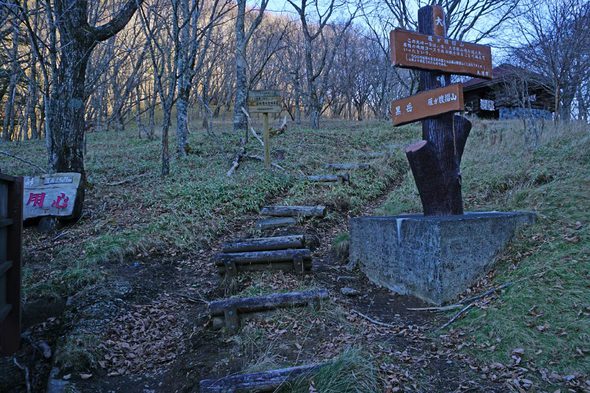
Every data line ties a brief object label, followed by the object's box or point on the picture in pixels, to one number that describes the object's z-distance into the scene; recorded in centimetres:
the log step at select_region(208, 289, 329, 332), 440
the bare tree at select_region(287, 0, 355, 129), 2159
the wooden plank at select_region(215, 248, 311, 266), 558
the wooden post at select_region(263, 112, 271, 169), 1120
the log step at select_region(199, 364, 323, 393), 312
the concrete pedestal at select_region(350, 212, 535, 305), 478
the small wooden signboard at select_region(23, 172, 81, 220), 748
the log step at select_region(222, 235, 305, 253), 586
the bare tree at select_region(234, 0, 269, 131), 1662
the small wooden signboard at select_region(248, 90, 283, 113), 1129
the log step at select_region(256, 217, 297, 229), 777
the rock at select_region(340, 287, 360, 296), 537
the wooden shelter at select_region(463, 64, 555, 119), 2405
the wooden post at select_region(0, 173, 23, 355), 349
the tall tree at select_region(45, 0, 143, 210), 797
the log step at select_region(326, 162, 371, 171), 1202
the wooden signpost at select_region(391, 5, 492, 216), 548
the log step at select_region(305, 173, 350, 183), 1073
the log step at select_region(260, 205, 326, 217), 834
